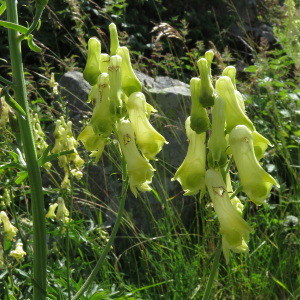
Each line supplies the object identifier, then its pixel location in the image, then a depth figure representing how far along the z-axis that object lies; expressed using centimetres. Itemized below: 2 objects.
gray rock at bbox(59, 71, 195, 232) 73
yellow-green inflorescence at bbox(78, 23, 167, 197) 36
